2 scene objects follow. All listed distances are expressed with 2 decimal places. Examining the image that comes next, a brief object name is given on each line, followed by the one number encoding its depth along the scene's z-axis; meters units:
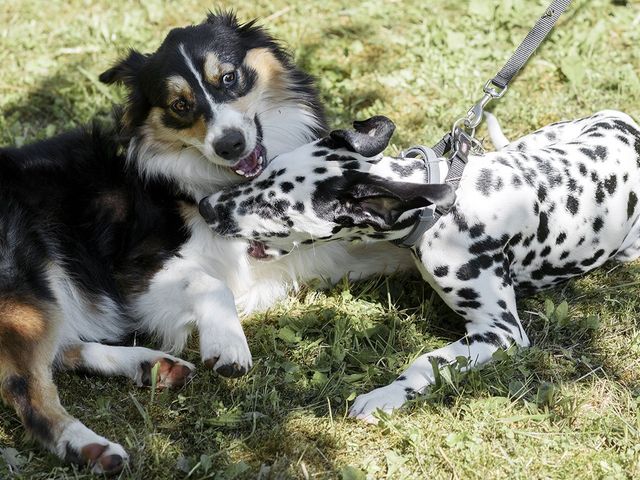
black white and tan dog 3.93
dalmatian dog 3.65
